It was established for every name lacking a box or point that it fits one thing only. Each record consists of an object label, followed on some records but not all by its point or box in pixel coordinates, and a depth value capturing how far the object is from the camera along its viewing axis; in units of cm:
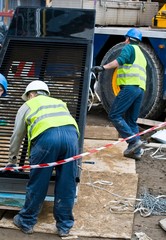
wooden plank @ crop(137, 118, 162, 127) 1147
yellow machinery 1196
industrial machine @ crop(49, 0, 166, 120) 1159
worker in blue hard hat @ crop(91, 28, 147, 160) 932
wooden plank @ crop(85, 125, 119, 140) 1051
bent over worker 622
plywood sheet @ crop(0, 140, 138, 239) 673
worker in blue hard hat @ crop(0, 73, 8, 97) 676
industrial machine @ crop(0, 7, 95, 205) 791
